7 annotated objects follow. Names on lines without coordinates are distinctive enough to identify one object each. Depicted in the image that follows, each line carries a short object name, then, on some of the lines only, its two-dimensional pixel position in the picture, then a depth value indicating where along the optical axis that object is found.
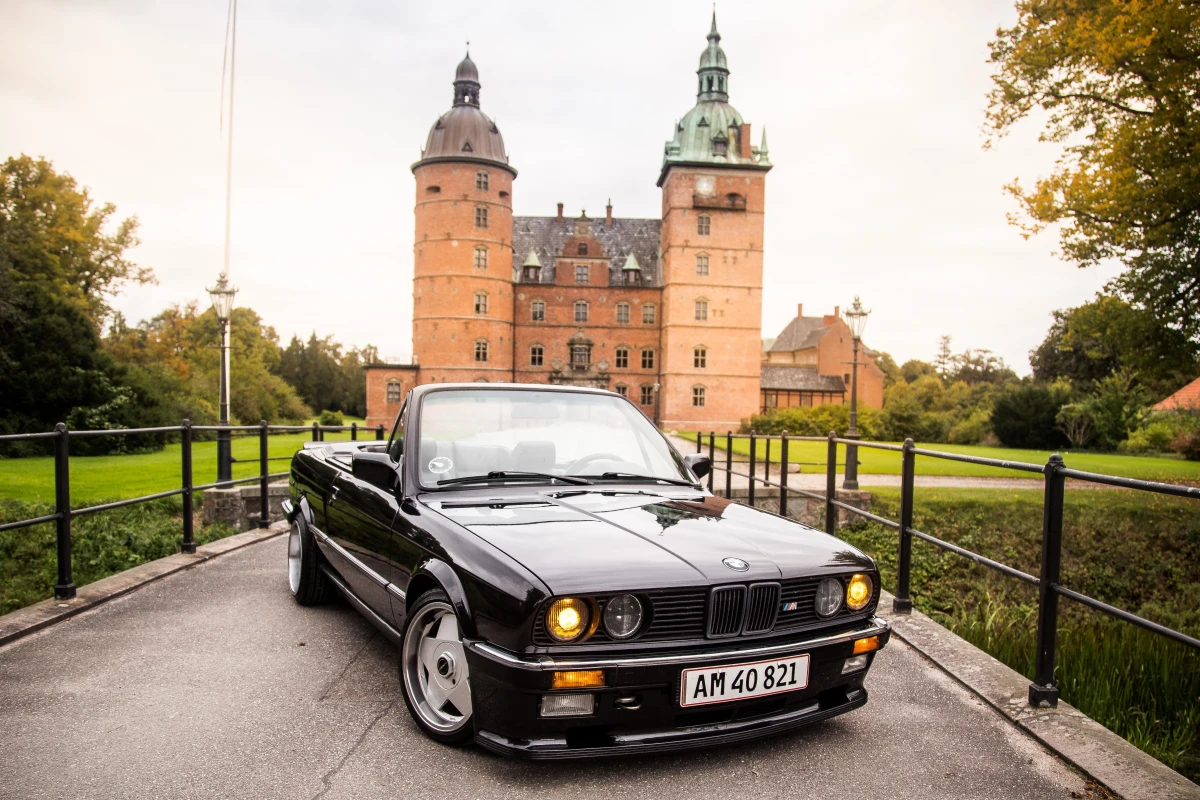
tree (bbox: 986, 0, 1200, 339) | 15.08
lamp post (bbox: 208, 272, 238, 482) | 16.14
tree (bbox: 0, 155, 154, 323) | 37.88
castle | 56.06
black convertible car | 2.84
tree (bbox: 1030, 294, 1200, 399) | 18.08
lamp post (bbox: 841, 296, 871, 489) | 18.92
